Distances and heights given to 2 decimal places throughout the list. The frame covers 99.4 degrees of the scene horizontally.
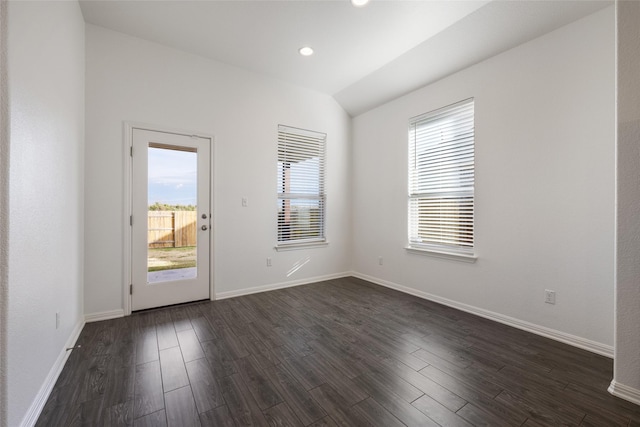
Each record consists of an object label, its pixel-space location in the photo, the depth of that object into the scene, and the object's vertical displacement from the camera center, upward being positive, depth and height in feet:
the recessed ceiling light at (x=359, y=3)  8.23 +6.43
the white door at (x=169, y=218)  10.18 -0.27
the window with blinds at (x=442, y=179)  10.66 +1.45
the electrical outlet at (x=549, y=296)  8.28 -2.53
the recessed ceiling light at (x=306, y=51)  10.72 +6.49
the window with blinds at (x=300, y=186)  13.82 +1.39
